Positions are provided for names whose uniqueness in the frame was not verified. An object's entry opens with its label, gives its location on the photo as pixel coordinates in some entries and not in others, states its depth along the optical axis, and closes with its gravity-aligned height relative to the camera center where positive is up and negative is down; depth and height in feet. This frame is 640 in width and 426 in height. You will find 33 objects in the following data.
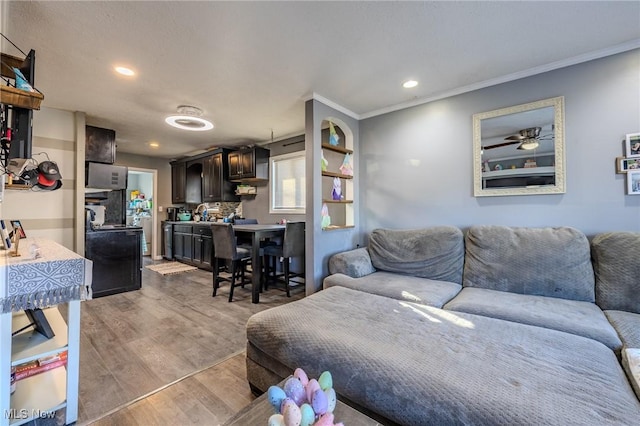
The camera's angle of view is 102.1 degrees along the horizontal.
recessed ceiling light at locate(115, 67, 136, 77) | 7.48 +4.28
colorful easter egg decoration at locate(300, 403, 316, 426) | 2.36 -1.84
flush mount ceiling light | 10.52 +4.24
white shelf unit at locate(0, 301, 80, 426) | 4.11 -3.01
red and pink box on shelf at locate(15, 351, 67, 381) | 4.85 -3.00
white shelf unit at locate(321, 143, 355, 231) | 11.05 +1.07
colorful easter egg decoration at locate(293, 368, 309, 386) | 2.83 -1.80
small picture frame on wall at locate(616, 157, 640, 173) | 6.46 +1.29
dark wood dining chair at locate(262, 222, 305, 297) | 10.78 -1.37
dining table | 10.55 -1.69
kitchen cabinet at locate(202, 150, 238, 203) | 16.89 +2.47
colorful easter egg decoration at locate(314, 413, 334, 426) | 2.33 -1.86
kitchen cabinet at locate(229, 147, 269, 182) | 15.29 +3.13
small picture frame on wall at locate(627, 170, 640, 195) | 6.46 +0.83
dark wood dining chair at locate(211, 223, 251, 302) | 10.40 -1.46
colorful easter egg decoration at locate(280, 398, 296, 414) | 2.43 -1.81
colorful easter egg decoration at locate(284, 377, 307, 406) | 2.67 -1.83
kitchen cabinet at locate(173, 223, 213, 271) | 15.90 -1.88
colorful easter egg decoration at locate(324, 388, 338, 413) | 2.65 -1.92
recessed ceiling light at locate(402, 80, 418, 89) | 8.38 +4.36
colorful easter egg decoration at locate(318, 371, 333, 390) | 2.83 -1.83
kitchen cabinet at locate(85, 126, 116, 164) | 11.66 +3.31
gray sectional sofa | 3.10 -2.07
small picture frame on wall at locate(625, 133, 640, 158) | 6.47 +1.76
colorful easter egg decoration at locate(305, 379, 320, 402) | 2.65 -1.79
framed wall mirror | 7.44 +2.03
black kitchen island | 11.21 -1.85
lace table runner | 3.88 -1.03
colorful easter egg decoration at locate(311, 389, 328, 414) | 2.53 -1.84
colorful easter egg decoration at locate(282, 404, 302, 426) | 2.32 -1.81
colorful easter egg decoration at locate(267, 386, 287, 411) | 2.63 -1.85
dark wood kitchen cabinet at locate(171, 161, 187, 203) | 19.45 +2.68
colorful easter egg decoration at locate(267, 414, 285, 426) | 2.36 -1.89
